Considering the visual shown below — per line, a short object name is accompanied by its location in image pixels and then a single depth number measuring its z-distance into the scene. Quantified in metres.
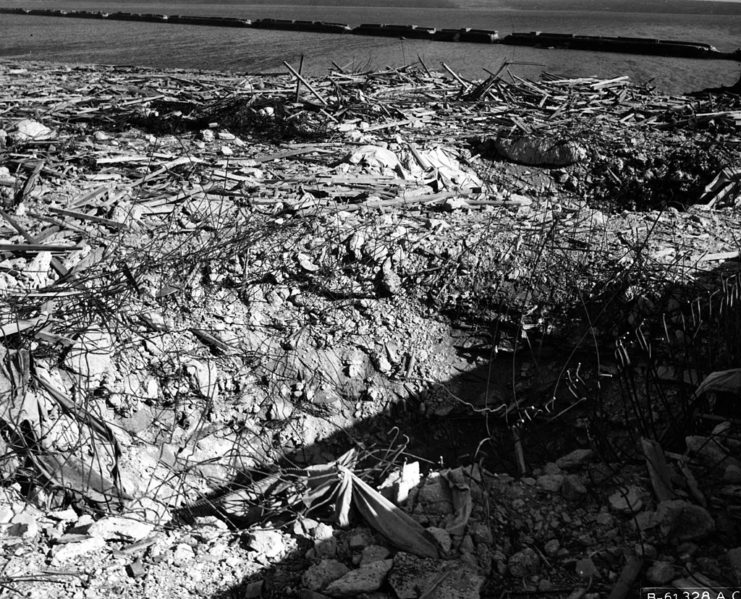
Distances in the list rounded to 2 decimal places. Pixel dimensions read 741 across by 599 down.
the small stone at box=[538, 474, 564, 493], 3.37
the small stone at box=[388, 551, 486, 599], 2.76
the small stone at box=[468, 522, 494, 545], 3.06
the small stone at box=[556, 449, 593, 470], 3.58
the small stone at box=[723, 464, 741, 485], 3.13
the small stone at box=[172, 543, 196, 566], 2.92
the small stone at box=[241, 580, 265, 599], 2.81
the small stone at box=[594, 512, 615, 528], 3.09
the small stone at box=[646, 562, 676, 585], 2.72
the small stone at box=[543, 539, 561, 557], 3.00
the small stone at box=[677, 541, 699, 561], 2.84
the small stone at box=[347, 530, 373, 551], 3.09
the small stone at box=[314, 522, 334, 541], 3.12
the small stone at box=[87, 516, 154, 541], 3.07
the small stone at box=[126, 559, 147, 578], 2.83
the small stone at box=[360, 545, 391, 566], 2.99
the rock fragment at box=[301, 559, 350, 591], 2.84
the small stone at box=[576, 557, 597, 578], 2.82
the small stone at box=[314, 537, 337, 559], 3.03
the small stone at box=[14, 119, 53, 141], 6.54
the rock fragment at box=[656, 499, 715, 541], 2.90
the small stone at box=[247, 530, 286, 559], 3.01
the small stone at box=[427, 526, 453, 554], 3.00
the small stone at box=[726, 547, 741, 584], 2.69
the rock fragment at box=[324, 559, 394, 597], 2.77
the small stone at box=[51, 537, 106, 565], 2.85
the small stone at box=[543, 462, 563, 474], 3.57
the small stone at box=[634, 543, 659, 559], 2.87
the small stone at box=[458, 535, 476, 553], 3.01
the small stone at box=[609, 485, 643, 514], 3.13
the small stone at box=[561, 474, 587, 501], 3.29
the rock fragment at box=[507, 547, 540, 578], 2.89
